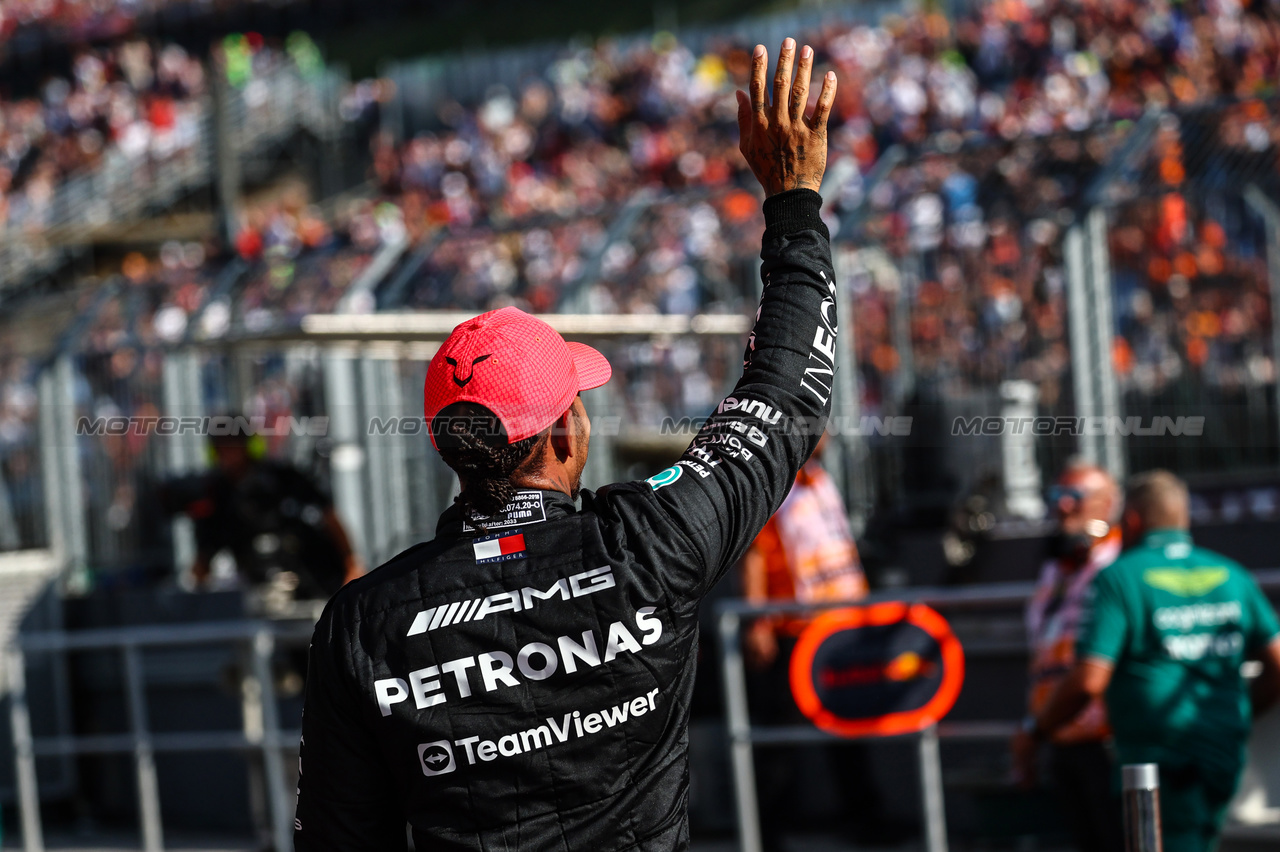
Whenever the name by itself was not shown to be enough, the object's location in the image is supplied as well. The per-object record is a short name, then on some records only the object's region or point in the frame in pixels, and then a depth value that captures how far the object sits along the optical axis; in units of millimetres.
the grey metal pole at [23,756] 15992
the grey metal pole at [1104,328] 15211
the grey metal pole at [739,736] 13039
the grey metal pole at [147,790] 15109
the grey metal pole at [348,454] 17656
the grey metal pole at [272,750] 14664
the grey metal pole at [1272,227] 14805
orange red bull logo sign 12531
